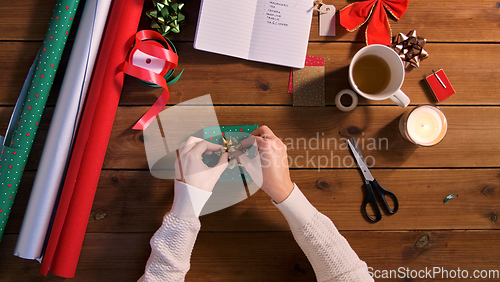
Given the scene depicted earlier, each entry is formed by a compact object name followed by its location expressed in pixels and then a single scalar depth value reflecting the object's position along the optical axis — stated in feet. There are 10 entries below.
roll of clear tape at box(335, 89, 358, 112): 2.54
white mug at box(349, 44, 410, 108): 2.28
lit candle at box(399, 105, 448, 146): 2.47
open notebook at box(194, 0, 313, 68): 2.58
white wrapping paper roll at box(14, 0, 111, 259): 2.37
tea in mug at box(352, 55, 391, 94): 2.45
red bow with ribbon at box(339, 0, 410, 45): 2.61
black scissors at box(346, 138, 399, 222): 2.56
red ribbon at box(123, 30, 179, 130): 2.34
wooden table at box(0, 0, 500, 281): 2.55
